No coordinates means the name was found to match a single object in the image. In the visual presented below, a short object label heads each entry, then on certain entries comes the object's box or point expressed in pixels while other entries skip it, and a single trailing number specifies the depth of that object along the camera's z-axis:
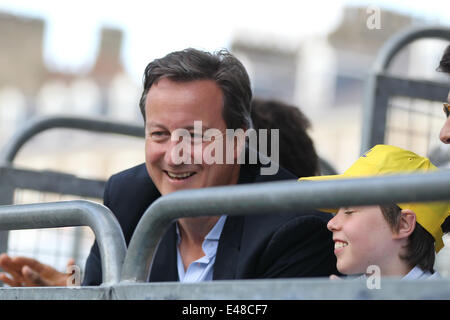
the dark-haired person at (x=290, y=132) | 7.93
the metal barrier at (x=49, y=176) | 8.76
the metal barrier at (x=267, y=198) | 3.36
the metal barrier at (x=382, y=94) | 8.20
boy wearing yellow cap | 5.33
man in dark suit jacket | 5.85
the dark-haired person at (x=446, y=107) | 5.63
